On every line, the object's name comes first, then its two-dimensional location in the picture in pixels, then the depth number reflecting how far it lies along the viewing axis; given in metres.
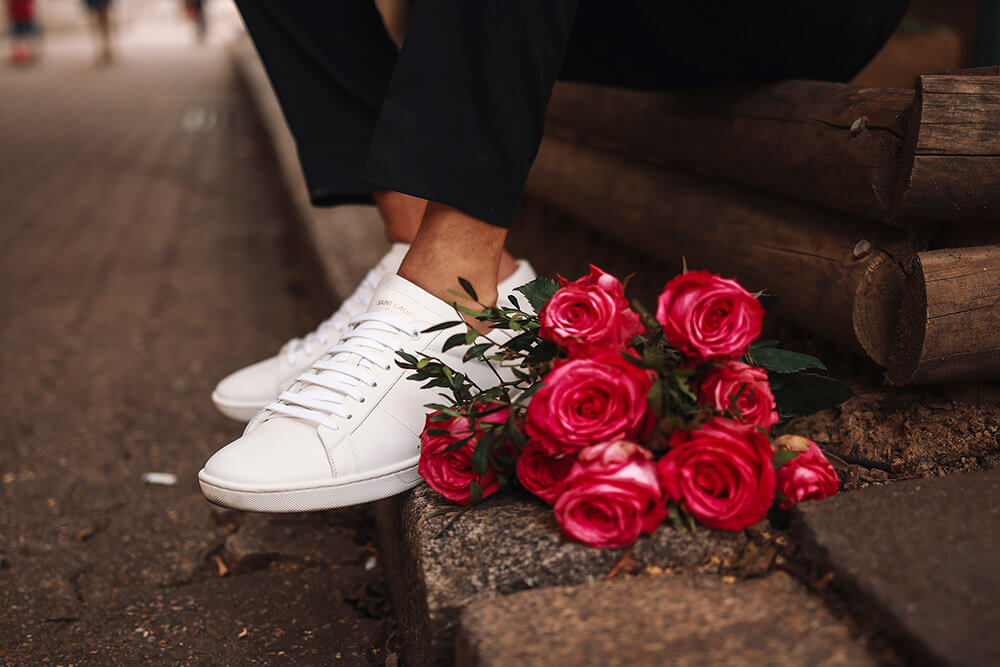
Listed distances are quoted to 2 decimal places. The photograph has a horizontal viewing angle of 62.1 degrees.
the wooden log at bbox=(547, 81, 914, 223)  1.03
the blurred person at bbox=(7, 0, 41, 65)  12.16
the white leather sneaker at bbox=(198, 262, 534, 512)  0.91
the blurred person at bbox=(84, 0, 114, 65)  10.88
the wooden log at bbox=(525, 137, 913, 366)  1.04
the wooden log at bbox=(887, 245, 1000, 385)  0.93
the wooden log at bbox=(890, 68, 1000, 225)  0.92
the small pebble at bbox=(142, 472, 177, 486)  1.52
